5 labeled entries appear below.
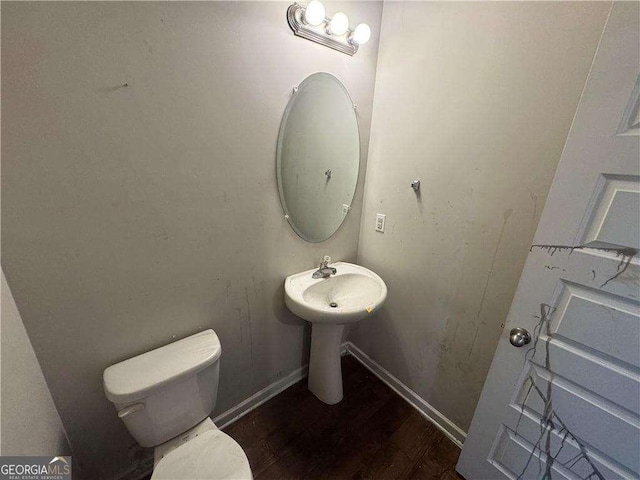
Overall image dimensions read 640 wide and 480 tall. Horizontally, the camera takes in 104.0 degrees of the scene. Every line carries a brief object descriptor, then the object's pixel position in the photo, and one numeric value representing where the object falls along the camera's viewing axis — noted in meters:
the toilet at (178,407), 0.85
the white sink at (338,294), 1.13
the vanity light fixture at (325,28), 0.99
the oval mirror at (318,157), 1.17
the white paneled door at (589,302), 0.64
